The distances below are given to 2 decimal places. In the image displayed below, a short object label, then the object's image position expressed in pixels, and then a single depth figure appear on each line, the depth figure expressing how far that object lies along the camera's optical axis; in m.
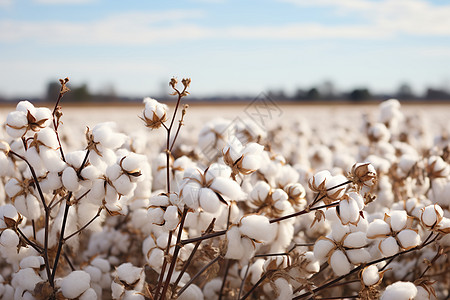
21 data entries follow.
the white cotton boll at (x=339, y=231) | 1.62
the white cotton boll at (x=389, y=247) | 1.52
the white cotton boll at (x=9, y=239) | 1.63
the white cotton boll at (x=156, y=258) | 1.73
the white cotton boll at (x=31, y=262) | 1.77
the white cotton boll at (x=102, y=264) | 2.17
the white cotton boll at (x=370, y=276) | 1.55
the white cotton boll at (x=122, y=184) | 1.51
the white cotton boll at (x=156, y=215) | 1.50
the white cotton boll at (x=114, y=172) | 1.51
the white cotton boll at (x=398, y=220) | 1.56
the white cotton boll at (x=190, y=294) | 1.80
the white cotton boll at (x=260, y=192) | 1.86
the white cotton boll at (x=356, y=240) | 1.58
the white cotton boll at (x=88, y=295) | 1.68
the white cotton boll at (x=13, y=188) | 1.69
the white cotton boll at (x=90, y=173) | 1.52
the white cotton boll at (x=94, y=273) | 2.08
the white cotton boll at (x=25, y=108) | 1.52
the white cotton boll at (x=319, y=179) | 1.50
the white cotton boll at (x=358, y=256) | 1.58
